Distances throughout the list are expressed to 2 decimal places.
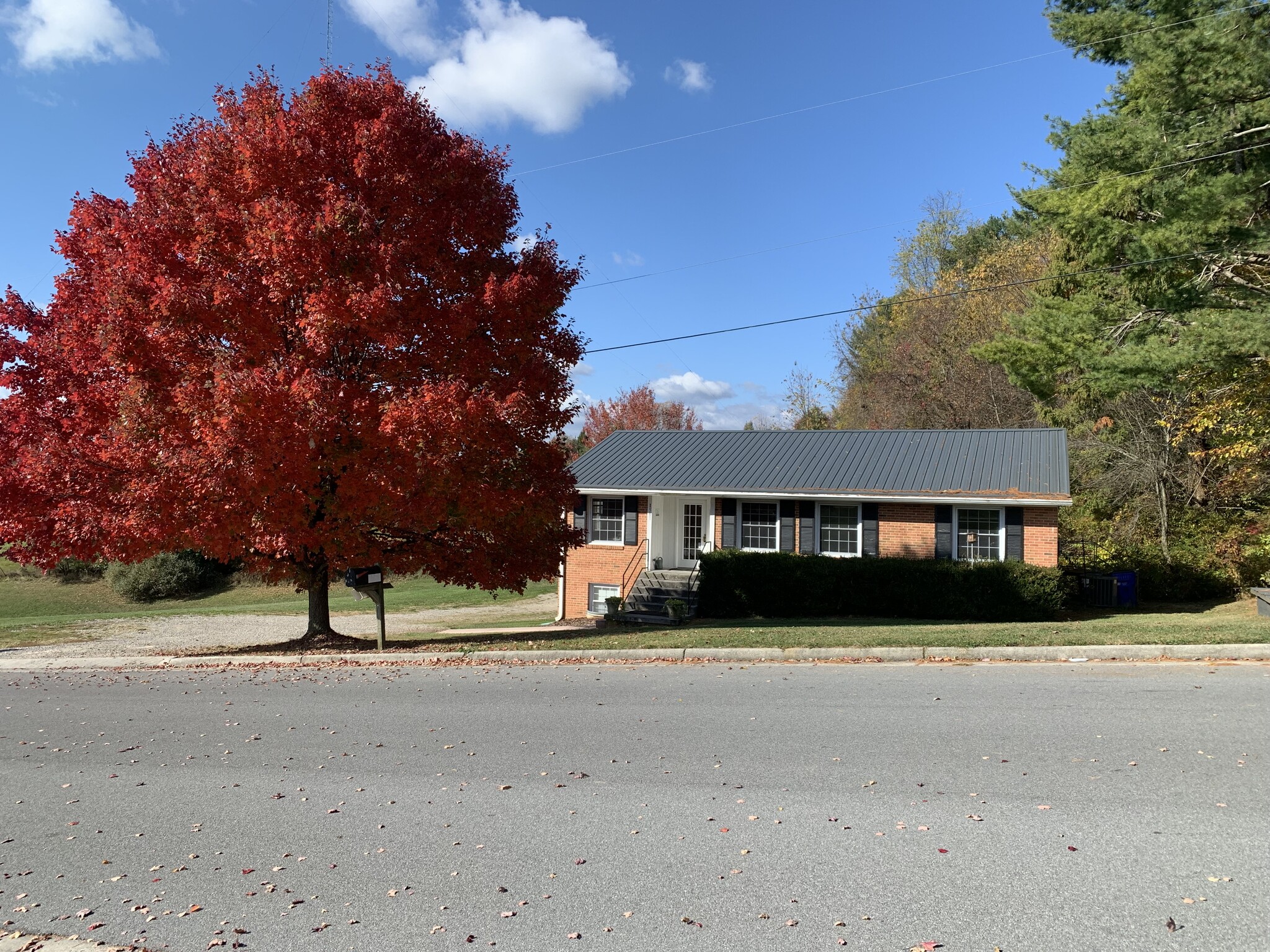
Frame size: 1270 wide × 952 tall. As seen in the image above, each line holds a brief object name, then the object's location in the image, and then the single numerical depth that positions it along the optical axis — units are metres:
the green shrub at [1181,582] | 23.53
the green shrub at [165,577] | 36.91
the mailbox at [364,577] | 13.57
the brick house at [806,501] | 20.58
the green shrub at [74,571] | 39.69
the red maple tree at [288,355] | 12.18
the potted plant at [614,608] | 21.97
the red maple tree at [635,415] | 55.22
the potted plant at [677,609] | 20.31
